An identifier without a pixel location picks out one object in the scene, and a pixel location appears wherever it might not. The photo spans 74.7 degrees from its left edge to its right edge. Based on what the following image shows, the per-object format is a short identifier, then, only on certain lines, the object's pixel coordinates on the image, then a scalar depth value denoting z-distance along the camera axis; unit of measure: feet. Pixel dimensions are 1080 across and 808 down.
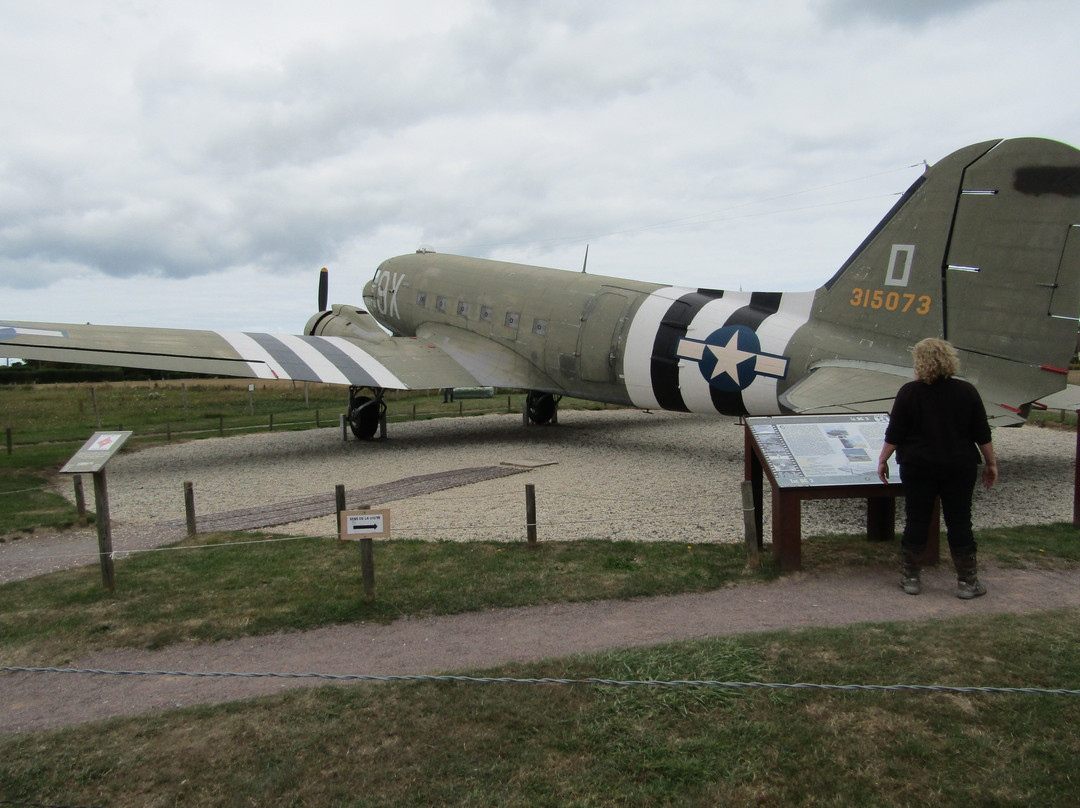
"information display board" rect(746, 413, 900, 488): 26.20
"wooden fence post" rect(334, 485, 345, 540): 30.71
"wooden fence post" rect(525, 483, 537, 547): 30.86
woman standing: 21.91
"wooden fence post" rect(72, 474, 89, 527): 39.29
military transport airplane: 34.63
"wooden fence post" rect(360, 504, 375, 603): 24.06
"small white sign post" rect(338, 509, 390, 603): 23.70
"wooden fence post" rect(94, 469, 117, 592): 26.37
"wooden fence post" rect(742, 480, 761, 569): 27.06
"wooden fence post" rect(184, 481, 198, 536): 34.83
